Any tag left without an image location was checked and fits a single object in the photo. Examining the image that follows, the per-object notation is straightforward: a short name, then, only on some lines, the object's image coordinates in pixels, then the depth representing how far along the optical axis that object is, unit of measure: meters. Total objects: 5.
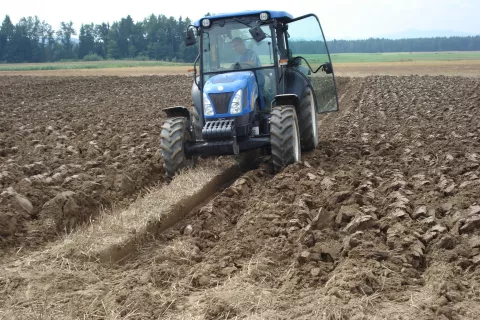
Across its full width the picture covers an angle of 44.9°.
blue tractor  7.59
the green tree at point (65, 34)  107.61
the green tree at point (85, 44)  95.69
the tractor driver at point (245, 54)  8.22
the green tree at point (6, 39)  91.25
